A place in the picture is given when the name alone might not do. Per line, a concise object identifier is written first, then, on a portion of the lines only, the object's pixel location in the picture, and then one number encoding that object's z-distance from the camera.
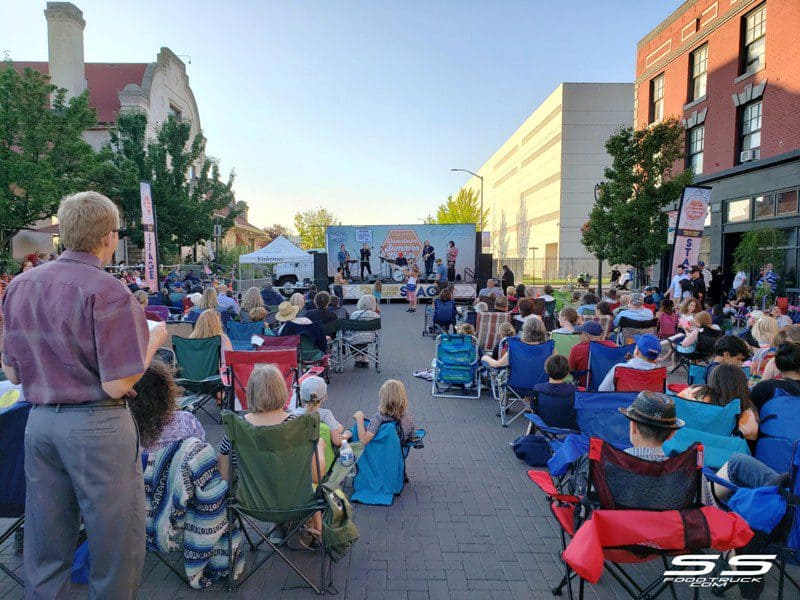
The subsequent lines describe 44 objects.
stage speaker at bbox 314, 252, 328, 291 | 22.66
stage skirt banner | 21.69
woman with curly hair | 2.81
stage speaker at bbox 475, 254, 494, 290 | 22.30
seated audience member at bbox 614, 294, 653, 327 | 8.40
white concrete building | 43.12
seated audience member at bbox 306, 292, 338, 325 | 8.40
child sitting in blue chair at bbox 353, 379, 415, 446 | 4.22
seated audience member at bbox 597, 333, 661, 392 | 5.11
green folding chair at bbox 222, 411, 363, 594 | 2.82
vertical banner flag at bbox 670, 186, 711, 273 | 12.09
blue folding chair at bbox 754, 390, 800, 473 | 3.19
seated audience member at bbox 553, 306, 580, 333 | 7.22
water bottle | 3.38
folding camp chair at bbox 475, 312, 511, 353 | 8.12
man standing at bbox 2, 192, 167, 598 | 1.92
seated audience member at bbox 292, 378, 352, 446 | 3.76
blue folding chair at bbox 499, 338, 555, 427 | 5.89
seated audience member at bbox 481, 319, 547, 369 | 6.18
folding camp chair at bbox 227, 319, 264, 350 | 7.70
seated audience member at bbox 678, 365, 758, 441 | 3.47
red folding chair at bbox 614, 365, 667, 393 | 4.93
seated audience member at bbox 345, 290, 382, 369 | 9.02
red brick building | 14.19
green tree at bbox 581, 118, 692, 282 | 16.06
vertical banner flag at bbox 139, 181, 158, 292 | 14.17
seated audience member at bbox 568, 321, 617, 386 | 6.22
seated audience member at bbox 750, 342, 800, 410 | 3.67
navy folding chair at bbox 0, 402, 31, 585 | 2.89
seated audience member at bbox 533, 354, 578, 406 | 4.61
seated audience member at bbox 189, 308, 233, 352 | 6.28
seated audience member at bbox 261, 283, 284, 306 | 11.83
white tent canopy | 20.45
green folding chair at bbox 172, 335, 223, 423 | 5.95
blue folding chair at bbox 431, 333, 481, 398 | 7.21
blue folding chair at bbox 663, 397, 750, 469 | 3.30
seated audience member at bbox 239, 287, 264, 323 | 8.60
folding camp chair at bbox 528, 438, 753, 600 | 2.35
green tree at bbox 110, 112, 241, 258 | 22.30
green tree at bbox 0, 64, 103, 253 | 15.59
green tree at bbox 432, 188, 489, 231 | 49.53
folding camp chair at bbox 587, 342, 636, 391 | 5.89
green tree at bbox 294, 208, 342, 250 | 58.06
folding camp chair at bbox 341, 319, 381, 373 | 8.66
